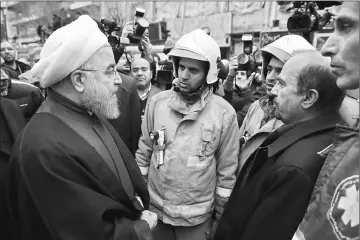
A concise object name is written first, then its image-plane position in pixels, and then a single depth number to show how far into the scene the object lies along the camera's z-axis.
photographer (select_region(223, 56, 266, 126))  3.58
